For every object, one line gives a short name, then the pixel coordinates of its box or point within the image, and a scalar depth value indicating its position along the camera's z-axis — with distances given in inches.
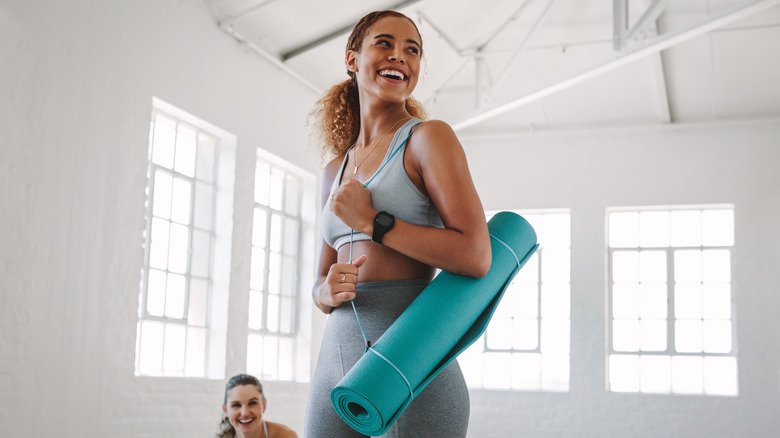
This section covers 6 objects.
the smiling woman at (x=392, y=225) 53.2
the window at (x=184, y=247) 272.1
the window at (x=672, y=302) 404.2
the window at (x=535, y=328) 427.2
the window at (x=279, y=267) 337.7
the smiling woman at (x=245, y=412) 184.4
